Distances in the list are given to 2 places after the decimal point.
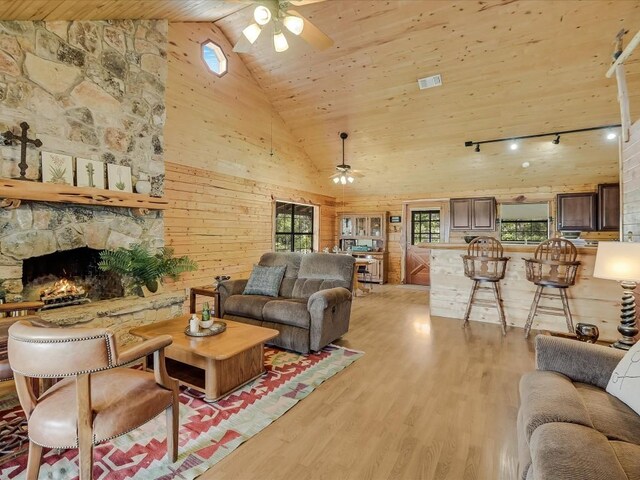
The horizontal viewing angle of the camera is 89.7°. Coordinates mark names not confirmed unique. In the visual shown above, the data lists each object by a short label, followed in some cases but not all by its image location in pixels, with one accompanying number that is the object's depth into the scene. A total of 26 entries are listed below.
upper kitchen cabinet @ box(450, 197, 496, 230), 6.96
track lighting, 4.80
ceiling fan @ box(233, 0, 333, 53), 2.49
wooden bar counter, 3.95
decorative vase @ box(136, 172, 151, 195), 4.02
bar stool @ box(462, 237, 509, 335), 4.27
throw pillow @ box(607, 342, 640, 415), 1.46
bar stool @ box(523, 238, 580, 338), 3.80
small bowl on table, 2.79
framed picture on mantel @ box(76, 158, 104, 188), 3.41
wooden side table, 3.75
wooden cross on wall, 2.99
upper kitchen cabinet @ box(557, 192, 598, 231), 6.05
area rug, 1.71
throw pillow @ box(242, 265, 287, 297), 3.97
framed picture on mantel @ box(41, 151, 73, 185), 3.15
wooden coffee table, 2.39
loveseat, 3.31
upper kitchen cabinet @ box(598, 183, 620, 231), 5.81
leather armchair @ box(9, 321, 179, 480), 1.30
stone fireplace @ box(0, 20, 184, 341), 2.99
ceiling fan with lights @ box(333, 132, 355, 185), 5.58
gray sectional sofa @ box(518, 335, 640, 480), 1.05
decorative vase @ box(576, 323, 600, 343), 2.30
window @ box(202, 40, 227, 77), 4.80
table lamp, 2.18
